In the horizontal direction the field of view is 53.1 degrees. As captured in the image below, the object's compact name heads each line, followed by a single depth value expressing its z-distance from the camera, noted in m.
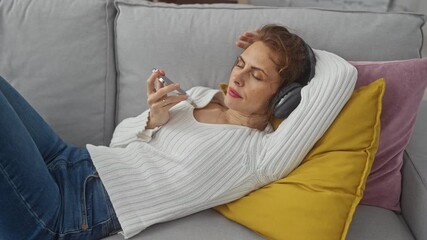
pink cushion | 1.20
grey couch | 1.35
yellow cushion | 1.04
